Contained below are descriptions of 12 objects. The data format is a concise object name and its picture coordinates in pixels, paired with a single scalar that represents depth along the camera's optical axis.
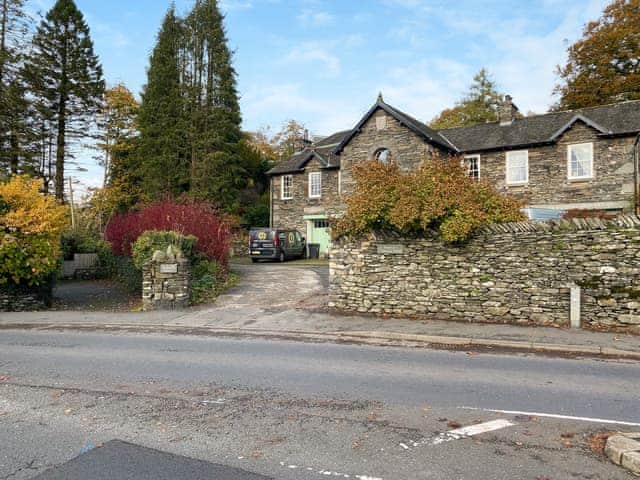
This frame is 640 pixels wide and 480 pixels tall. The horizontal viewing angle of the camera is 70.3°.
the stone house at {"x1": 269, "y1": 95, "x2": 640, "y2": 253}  22.97
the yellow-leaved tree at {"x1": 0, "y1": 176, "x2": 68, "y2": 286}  13.59
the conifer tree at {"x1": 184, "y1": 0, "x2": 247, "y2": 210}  36.06
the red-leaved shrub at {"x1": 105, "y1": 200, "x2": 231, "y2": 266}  17.81
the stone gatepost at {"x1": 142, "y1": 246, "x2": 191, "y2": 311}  14.22
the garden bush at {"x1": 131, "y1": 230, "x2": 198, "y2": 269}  14.93
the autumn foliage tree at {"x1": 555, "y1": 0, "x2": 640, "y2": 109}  32.75
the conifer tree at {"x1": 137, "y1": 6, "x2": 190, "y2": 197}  36.88
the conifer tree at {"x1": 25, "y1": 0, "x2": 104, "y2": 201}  33.34
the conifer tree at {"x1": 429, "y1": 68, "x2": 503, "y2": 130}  46.38
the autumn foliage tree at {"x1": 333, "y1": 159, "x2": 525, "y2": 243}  11.64
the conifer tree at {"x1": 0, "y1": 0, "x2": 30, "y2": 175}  25.08
